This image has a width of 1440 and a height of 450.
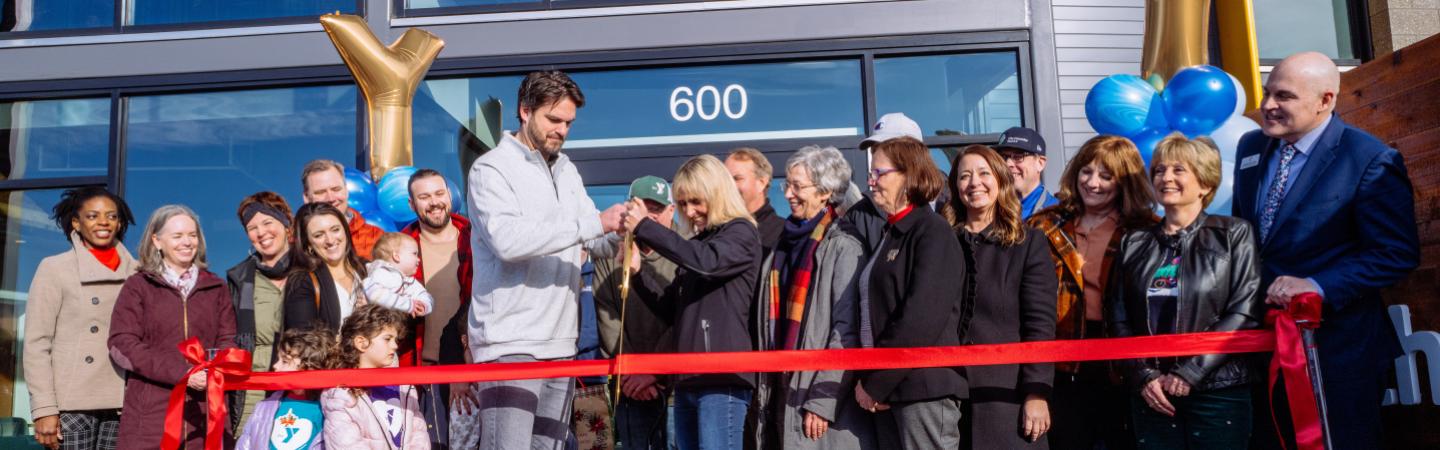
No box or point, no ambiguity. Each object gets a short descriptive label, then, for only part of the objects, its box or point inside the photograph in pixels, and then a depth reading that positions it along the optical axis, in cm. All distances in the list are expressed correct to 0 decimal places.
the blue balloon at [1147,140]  605
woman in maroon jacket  485
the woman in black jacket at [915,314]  379
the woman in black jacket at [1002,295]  383
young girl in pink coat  434
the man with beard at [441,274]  501
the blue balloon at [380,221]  690
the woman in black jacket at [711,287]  405
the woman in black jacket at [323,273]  487
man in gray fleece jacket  377
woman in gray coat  403
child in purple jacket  437
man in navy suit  372
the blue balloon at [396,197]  672
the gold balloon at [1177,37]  690
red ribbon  373
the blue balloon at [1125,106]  614
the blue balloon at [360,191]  686
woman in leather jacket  378
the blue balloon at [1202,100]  576
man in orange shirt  586
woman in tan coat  514
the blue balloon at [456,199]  695
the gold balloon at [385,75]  723
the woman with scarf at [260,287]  505
